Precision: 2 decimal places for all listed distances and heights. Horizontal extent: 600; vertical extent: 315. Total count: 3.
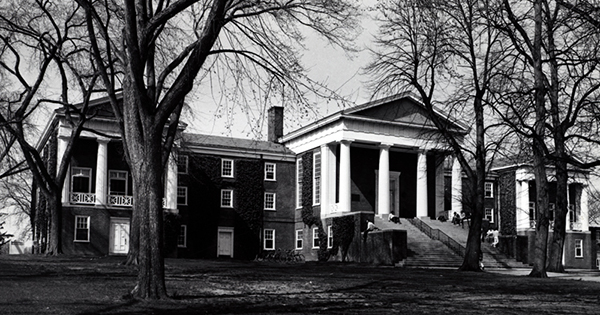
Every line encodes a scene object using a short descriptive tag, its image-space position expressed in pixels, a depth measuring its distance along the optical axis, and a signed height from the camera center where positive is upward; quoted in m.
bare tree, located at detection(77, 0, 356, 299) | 15.99 +2.33
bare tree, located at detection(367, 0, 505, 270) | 29.56 +6.21
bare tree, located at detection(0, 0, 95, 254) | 32.47 +6.36
